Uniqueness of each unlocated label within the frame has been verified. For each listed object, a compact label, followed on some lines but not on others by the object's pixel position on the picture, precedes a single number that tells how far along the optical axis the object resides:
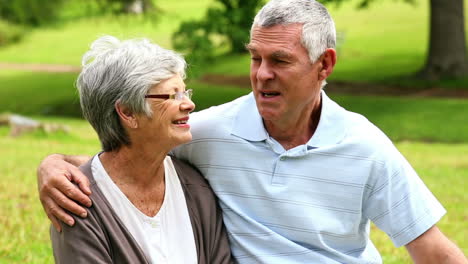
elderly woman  2.82
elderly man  3.11
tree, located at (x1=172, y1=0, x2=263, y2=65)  17.52
